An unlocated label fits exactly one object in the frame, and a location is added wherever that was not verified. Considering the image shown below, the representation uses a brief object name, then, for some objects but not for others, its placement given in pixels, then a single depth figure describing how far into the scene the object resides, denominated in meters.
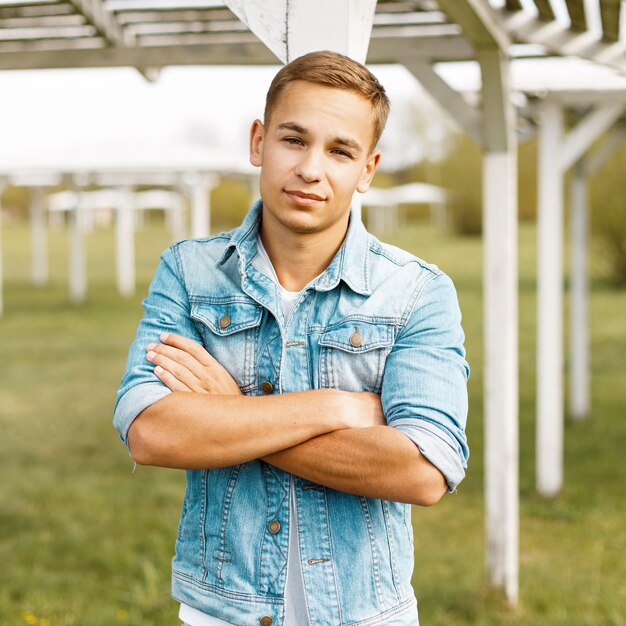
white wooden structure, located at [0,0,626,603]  4.14
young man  1.92
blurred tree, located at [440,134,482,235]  40.50
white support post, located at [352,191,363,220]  2.19
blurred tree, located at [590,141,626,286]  17.03
